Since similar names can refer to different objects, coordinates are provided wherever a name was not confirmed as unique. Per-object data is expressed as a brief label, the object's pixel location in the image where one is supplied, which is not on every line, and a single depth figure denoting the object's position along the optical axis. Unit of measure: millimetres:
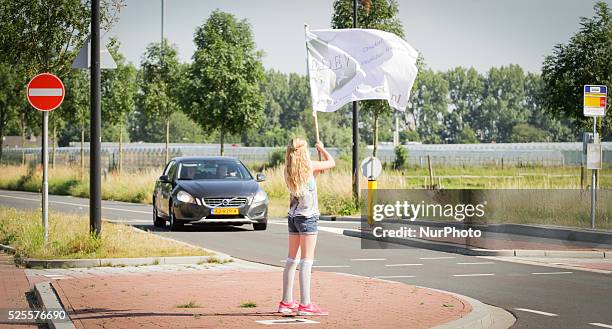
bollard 23891
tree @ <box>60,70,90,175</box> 49625
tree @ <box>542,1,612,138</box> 32062
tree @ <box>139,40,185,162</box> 47594
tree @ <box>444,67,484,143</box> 149125
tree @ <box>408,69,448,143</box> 148000
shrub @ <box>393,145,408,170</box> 85125
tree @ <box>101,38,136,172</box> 50312
